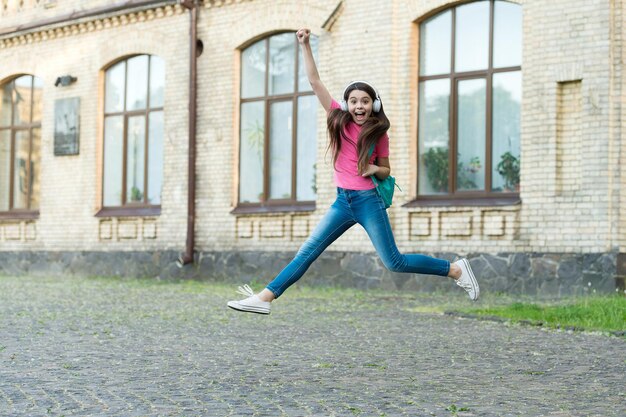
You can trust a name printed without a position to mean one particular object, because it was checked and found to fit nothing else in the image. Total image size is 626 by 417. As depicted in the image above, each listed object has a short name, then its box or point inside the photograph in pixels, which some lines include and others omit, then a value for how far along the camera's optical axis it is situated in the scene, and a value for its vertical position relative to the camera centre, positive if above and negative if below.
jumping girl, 7.49 +0.37
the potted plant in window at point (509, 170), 16.06 +0.93
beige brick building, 15.29 +1.57
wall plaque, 22.50 +2.06
